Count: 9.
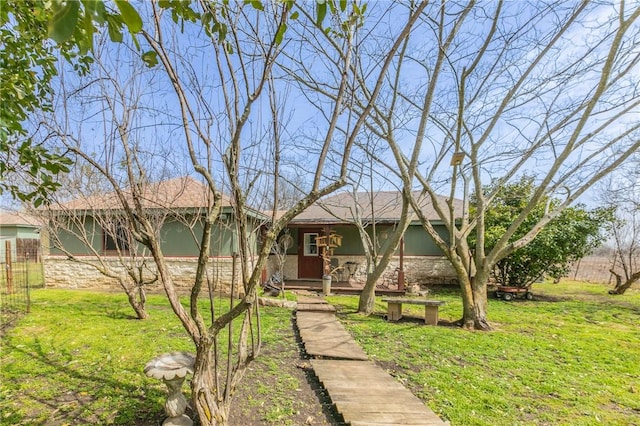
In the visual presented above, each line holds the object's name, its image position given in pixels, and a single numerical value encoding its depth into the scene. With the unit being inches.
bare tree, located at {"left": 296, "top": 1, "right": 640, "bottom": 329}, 217.8
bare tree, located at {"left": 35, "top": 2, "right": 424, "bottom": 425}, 92.3
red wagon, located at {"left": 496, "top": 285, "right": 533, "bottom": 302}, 429.7
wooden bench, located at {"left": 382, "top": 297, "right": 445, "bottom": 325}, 295.4
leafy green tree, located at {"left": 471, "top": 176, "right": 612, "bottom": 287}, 420.9
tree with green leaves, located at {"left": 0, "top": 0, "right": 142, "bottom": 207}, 74.4
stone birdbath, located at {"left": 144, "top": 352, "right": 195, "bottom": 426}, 111.9
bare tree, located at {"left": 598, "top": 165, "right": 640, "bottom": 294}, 474.1
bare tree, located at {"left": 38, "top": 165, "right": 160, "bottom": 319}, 256.2
